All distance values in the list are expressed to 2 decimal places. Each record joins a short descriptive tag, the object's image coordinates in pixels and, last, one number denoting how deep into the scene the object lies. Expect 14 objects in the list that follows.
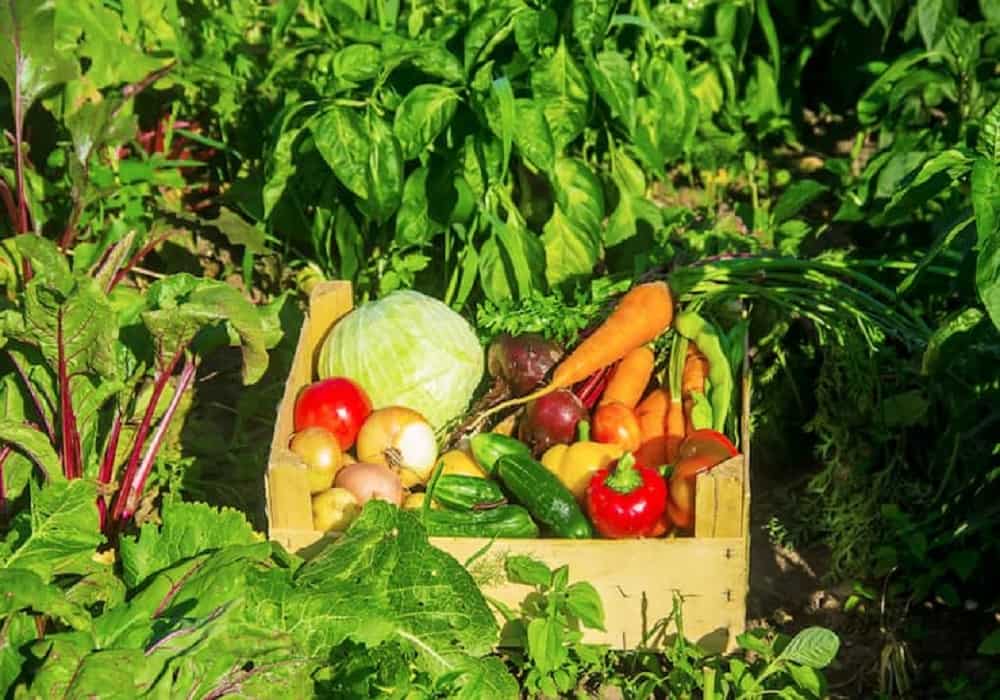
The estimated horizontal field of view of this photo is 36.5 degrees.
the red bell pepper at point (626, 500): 3.47
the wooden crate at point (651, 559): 3.36
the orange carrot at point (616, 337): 3.93
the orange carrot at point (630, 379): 3.97
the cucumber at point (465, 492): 3.62
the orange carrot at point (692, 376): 3.90
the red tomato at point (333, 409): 3.77
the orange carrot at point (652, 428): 3.83
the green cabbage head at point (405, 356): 3.93
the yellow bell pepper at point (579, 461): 3.70
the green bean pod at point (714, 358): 3.83
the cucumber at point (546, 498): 3.54
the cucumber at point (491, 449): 3.74
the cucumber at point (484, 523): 3.48
